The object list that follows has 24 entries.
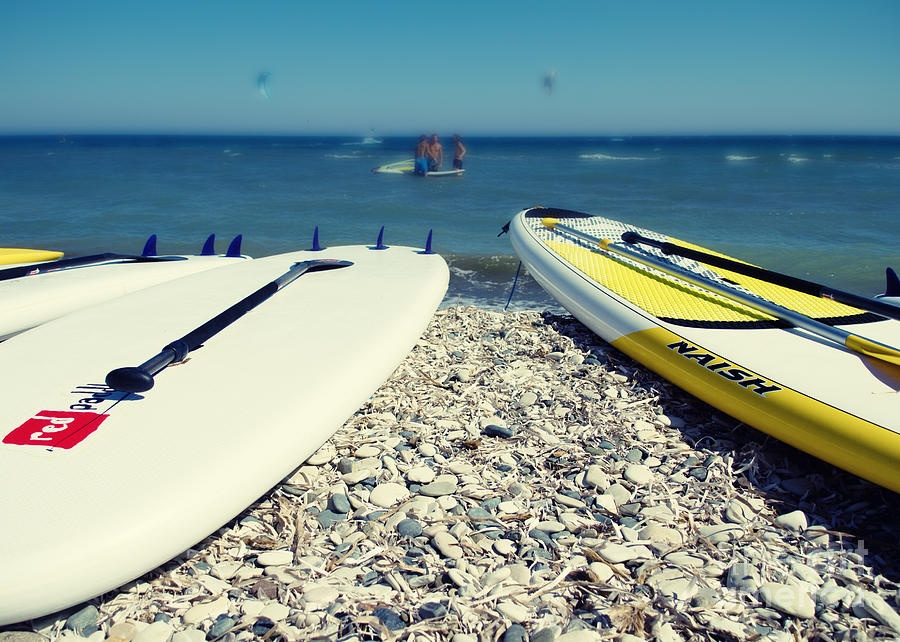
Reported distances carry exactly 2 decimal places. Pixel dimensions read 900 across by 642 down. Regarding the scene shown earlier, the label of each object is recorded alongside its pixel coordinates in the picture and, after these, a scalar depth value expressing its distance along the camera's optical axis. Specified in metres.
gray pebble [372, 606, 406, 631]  1.60
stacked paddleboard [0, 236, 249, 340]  3.61
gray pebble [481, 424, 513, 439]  2.71
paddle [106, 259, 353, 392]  2.04
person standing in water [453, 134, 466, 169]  23.21
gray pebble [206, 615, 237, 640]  1.57
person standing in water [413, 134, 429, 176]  20.70
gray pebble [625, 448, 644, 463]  2.53
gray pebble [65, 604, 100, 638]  1.55
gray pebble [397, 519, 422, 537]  2.01
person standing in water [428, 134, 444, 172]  21.48
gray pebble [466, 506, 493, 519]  2.12
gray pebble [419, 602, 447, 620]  1.65
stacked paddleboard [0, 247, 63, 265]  4.71
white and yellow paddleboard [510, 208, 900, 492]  2.15
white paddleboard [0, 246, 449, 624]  1.47
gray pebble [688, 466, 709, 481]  2.38
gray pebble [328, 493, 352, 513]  2.15
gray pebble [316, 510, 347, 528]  2.08
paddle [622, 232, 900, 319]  2.93
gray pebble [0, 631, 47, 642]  1.51
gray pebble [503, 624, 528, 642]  1.57
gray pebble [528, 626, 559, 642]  1.57
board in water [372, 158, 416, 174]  21.98
